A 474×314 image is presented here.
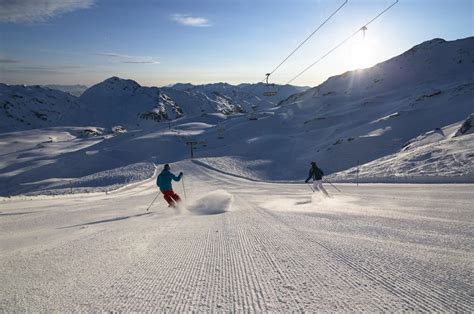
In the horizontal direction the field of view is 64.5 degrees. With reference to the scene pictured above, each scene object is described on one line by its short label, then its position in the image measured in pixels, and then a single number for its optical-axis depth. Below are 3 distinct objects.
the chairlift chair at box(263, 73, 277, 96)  49.00
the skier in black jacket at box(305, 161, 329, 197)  18.67
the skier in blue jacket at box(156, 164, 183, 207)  15.08
